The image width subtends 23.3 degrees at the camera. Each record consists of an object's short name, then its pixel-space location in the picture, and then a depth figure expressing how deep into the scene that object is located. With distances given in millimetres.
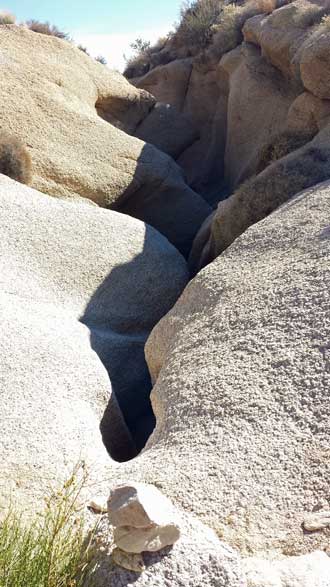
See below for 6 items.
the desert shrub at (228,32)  16609
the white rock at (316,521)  4656
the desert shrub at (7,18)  17109
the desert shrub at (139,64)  20828
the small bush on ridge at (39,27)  17166
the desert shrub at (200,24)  18516
